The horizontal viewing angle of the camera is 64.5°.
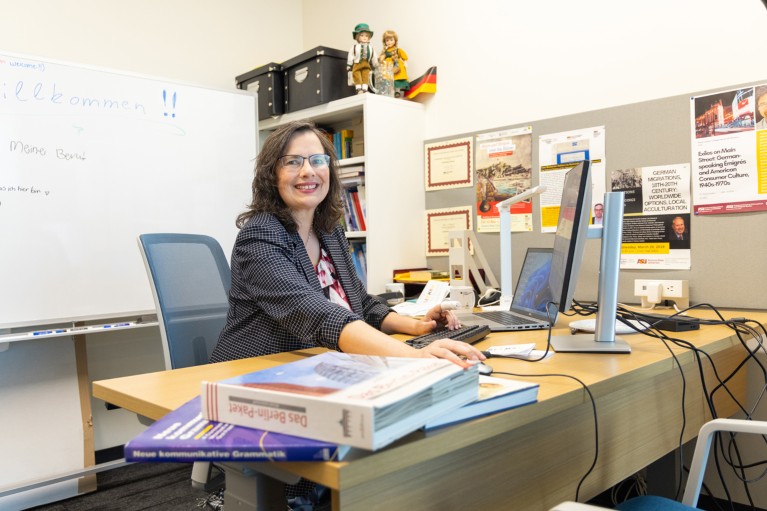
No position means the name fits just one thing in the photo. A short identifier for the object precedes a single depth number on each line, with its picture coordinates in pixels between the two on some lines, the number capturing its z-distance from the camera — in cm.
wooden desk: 72
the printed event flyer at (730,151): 184
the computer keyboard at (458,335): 136
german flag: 282
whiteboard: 217
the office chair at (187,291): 161
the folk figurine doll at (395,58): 283
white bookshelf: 267
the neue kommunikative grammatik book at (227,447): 62
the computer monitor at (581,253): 118
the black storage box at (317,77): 287
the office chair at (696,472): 105
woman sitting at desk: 117
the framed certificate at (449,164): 263
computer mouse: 100
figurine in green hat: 278
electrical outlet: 197
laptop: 160
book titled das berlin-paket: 61
